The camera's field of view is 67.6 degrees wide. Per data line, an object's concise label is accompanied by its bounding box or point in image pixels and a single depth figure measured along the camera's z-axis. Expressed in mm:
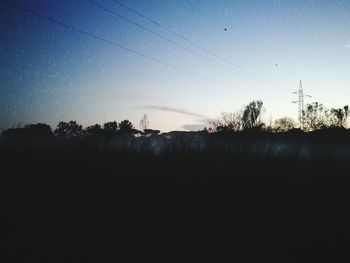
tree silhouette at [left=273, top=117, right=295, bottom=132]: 60688
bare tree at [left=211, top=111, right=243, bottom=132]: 26656
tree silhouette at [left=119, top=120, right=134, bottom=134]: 103225
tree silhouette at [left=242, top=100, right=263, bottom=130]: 49584
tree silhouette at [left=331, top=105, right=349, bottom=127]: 62219
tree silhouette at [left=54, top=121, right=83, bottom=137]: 100125
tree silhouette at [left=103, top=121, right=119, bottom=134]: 92438
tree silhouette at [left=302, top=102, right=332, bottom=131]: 60625
